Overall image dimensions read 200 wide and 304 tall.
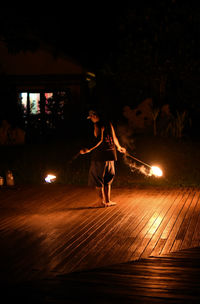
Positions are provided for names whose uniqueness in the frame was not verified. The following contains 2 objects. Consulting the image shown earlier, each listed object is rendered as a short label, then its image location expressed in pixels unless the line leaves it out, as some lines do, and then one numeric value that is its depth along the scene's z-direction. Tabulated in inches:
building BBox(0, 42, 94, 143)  786.8
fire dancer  333.1
